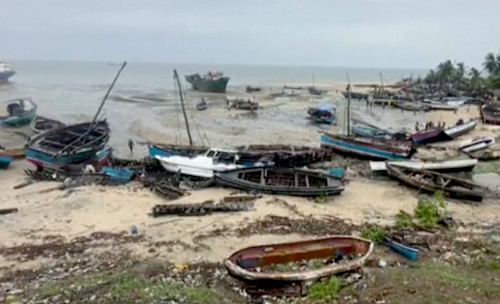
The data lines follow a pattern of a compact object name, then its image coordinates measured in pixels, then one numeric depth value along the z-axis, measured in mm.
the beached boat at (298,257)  9797
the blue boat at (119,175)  20172
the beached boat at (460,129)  31609
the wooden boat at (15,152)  23545
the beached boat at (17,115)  35125
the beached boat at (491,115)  39162
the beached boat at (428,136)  29812
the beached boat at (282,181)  18125
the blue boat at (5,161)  22505
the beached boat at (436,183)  18016
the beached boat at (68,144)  21797
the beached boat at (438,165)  21609
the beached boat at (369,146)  24703
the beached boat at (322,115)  41281
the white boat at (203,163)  20578
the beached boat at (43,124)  31781
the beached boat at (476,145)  27348
